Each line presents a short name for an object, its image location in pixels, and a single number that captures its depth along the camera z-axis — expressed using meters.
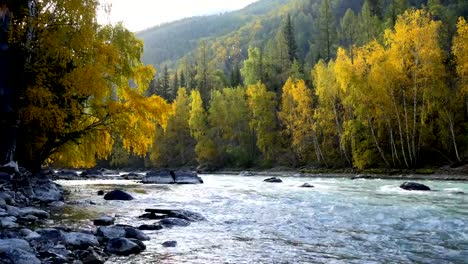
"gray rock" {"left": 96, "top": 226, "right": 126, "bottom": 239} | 8.97
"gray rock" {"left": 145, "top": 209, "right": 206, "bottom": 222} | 12.51
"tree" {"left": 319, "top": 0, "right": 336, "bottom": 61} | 80.06
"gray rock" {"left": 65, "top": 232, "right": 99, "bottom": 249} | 7.85
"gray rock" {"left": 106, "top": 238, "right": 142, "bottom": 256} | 7.81
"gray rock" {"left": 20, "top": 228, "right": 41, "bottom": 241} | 7.80
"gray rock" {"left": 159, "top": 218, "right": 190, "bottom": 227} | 11.45
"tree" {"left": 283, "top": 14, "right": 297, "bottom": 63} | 84.21
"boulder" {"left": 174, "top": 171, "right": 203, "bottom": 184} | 33.00
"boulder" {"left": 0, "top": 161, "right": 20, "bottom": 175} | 13.95
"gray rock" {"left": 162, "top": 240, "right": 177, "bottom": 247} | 8.66
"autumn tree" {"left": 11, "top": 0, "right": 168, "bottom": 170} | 15.41
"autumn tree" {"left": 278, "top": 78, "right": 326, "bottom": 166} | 51.59
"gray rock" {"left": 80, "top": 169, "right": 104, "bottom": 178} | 45.86
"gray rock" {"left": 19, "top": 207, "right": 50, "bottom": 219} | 11.15
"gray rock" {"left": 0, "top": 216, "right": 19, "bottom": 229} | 9.00
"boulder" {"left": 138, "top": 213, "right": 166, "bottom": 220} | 12.65
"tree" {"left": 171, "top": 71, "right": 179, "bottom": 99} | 98.64
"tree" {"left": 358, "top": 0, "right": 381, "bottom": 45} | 67.00
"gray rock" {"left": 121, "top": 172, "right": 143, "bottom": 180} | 43.17
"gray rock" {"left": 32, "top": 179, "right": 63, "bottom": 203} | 15.44
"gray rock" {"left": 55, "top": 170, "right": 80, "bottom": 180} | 39.42
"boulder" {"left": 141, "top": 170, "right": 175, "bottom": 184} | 34.22
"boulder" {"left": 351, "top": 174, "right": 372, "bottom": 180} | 36.59
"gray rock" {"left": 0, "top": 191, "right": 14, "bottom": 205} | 12.28
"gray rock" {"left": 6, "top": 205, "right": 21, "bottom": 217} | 10.65
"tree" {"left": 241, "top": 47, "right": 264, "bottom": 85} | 75.31
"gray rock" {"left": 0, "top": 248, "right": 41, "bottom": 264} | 6.03
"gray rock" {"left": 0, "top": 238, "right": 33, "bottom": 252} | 6.56
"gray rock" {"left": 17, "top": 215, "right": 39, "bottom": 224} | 10.33
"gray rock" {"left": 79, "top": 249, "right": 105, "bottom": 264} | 6.96
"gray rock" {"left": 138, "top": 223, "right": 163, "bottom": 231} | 10.59
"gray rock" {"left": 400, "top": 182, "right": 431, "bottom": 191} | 23.14
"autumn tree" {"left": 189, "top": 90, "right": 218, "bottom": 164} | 67.00
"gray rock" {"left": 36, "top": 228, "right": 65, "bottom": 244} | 7.94
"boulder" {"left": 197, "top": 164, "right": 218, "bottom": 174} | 63.03
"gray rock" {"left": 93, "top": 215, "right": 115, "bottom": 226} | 10.78
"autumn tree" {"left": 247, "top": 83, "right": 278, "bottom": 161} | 59.03
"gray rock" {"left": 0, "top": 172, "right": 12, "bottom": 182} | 13.67
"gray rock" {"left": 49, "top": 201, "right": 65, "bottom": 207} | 14.45
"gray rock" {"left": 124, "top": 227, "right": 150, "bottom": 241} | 9.16
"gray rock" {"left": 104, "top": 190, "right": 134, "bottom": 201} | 18.21
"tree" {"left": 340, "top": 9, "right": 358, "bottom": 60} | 80.31
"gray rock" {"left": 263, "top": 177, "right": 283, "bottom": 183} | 33.93
